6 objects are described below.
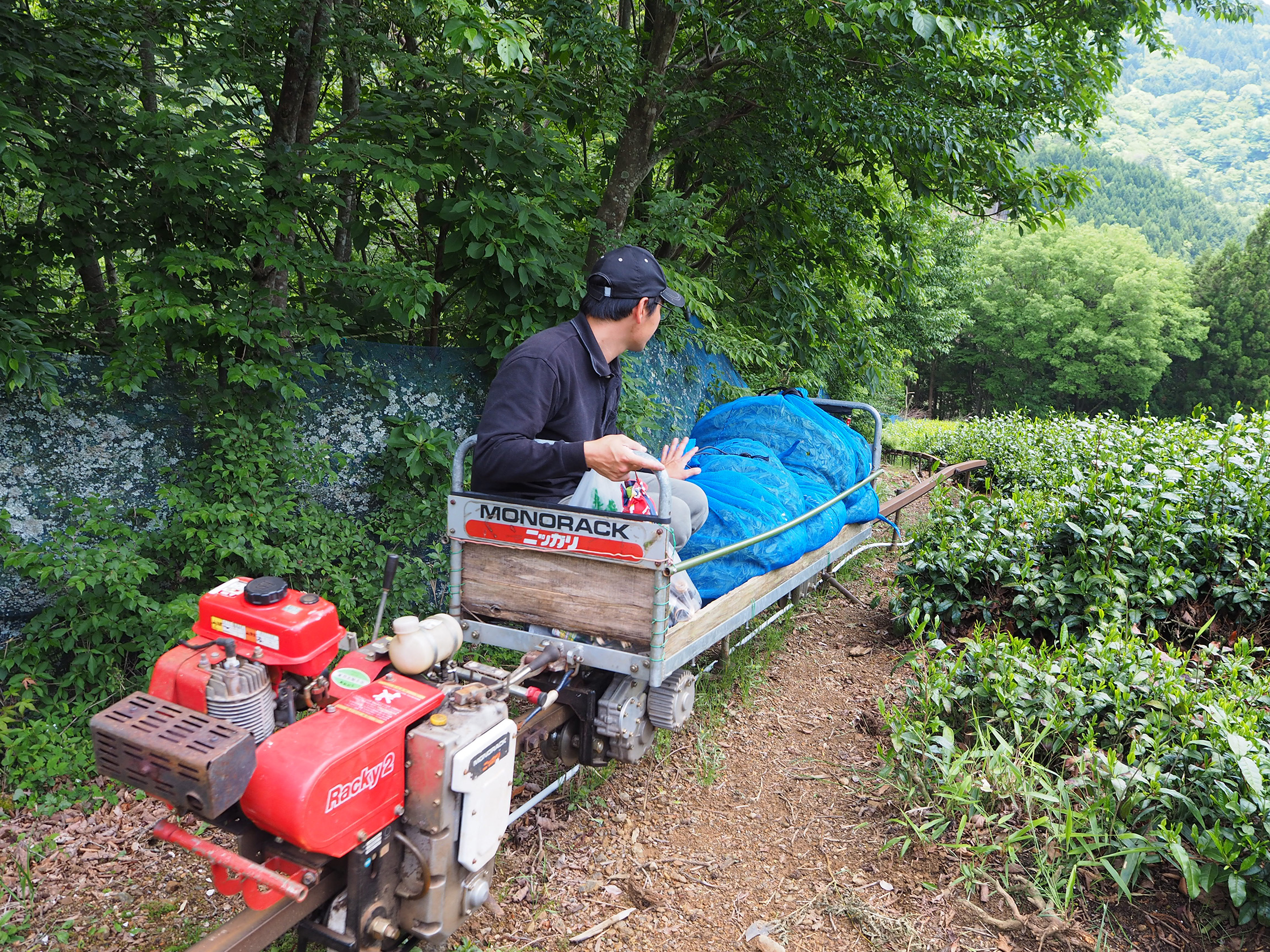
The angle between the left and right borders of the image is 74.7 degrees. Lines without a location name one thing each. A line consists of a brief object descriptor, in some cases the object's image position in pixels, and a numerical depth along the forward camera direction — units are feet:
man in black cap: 9.33
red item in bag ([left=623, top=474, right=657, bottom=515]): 10.30
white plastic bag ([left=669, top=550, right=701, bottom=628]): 10.60
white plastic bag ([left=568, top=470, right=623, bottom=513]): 10.02
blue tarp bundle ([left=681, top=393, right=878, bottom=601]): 12.78
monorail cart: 6.08
